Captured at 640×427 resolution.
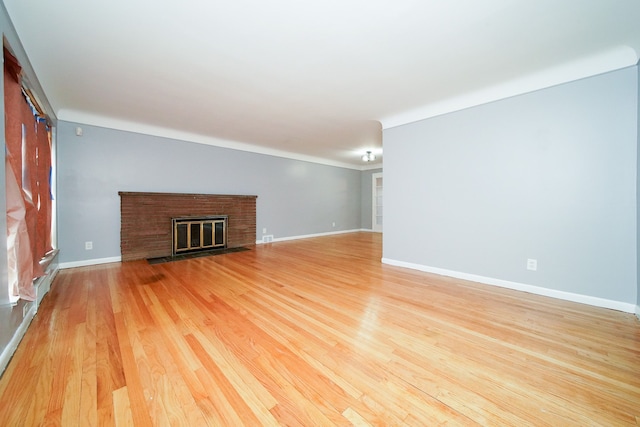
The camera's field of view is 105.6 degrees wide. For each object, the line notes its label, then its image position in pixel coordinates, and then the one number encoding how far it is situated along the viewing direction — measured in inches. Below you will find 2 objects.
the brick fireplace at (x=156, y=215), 154.5
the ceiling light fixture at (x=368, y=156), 234.2
